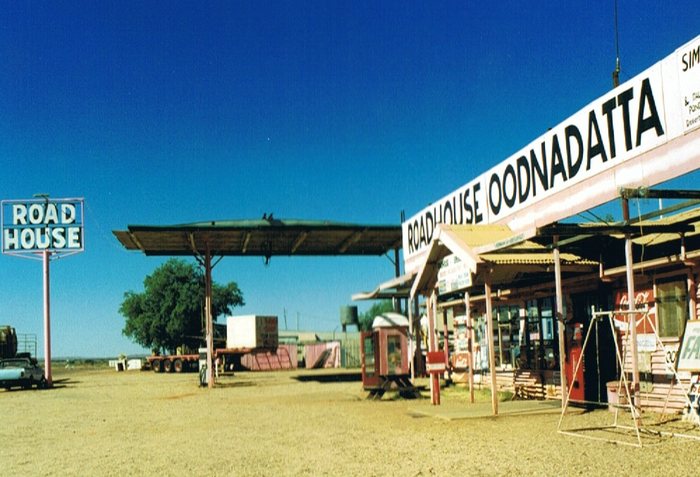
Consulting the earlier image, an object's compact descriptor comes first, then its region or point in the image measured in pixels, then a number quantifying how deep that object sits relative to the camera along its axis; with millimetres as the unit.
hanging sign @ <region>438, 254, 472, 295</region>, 15957
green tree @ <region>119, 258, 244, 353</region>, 72000
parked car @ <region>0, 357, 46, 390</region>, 32938
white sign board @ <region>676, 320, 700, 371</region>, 11445
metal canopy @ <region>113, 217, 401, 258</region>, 28250
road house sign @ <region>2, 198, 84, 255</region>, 38125
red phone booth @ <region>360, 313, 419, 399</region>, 21391
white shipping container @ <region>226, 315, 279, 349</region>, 47688
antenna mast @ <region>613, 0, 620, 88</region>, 15285
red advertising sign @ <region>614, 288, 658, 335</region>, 14539
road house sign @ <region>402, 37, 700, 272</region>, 10766
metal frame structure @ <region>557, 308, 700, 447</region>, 10806
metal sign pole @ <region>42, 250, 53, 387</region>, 36250
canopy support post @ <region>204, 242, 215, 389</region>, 30859
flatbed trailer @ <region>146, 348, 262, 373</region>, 49812
